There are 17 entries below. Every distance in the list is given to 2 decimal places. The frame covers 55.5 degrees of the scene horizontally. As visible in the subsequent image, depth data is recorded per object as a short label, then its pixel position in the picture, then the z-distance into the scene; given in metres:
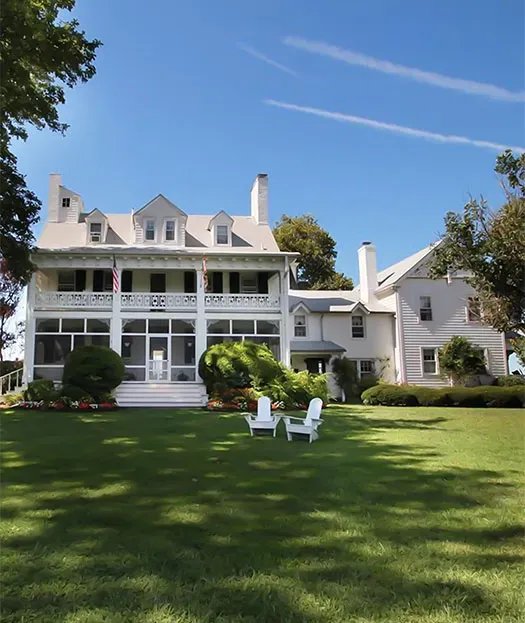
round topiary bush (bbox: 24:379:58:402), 18.75
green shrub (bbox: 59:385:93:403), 18.73
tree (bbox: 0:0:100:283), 10.28
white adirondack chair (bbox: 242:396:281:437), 10.95
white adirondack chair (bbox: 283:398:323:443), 10.25
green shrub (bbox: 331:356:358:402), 26.78
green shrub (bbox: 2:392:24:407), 19.50
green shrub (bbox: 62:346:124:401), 20.08
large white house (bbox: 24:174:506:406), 24.03
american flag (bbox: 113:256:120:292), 23.56
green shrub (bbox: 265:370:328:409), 19.16
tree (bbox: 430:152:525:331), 12.99
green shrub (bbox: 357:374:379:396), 27.02
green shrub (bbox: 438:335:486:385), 27.55
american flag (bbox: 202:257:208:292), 24.15
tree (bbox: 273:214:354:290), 39.38
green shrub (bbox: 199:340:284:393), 20.66
